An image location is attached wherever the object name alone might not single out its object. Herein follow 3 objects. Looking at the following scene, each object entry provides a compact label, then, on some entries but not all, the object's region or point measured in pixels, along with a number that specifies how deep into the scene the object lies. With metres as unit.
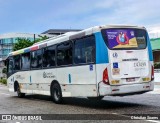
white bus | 9.54
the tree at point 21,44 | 41.84
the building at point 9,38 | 95.23
